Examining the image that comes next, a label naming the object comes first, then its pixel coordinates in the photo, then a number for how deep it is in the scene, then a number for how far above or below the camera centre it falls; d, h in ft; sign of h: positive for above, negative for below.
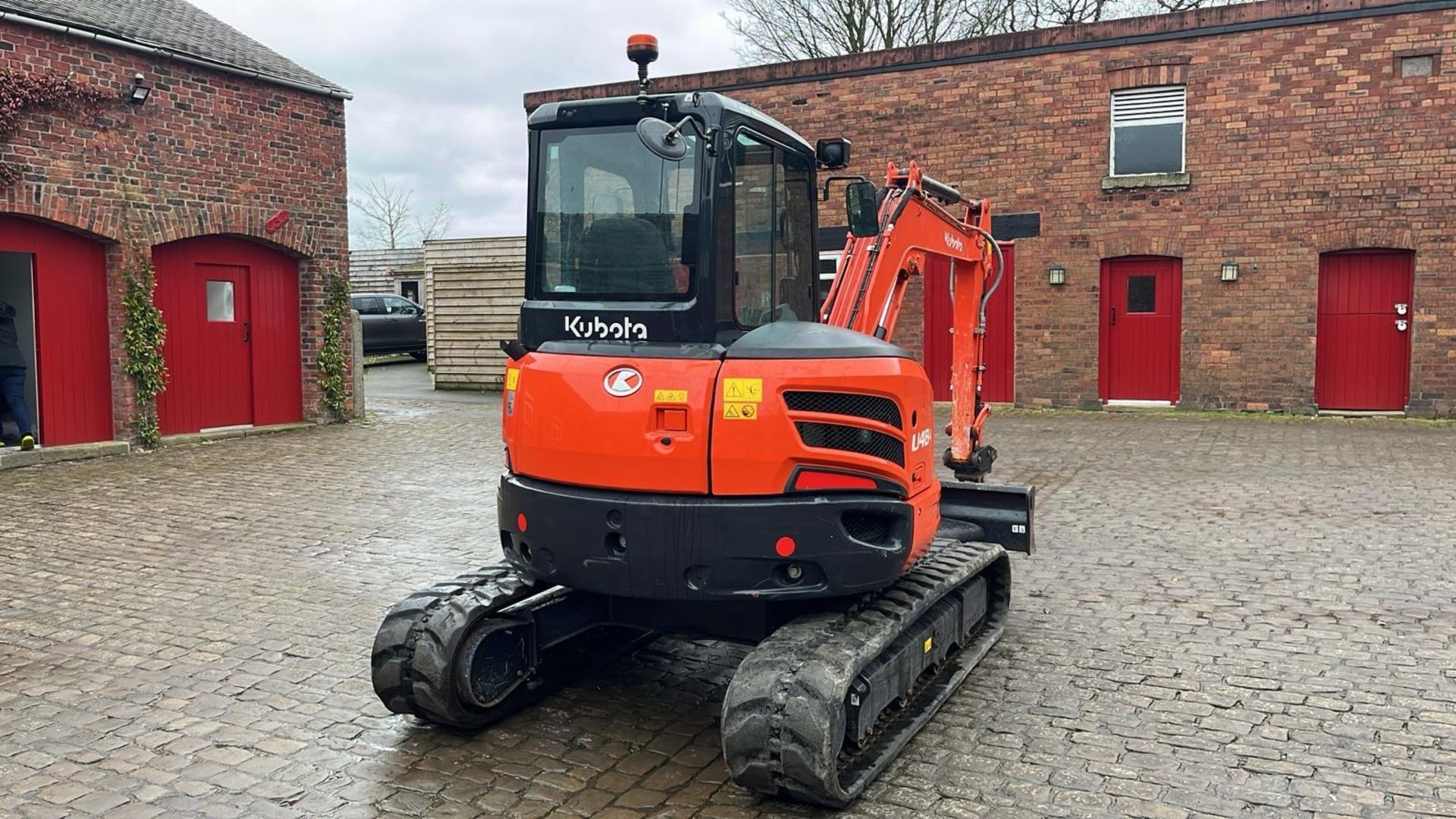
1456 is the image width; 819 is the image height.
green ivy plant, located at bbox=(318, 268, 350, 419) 49.78 -0.51
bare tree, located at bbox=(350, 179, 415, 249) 188.75 +17.76
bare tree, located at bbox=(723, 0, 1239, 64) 85.15 +24.00
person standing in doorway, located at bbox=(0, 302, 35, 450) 37.68 -1.26
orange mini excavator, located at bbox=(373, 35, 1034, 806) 13.69 -1.75
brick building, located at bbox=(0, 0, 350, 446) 39.04 +4.63
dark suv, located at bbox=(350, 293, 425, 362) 87.35 +0.70
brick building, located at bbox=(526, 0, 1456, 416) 48.37 +6.34
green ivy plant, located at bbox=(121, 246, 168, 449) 41.19 -0.22
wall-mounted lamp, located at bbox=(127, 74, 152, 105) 40.63 +8.80
